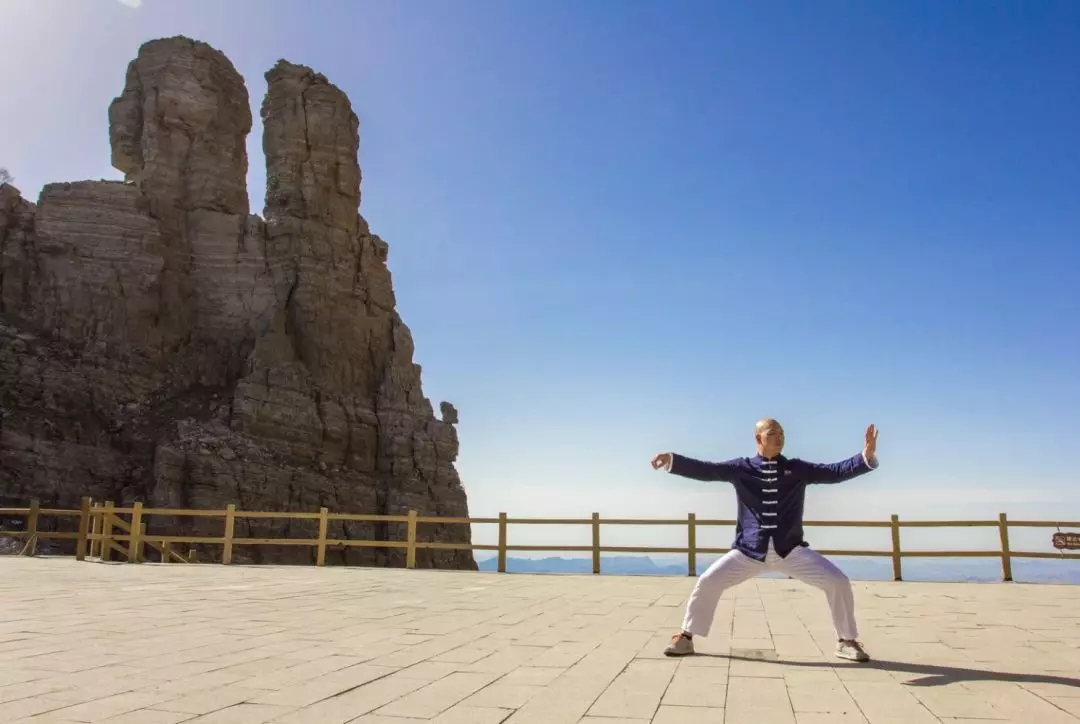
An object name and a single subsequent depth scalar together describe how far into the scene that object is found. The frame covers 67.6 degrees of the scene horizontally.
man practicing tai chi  5.82
